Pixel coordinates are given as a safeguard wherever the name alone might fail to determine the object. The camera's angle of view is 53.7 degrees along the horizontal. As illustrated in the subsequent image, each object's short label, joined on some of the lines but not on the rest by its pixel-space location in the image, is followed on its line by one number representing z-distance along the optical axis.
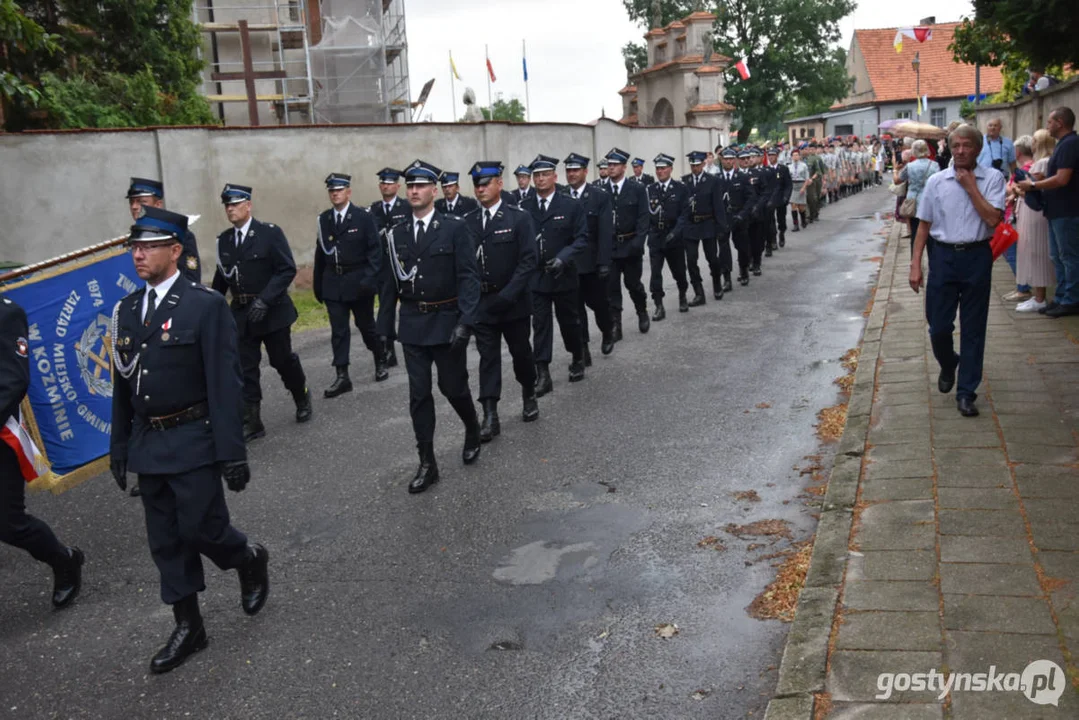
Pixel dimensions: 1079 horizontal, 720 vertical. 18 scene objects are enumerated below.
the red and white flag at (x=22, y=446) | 5.16
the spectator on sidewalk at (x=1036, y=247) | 10.63
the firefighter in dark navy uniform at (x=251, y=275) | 8.59
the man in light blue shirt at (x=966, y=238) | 7.10
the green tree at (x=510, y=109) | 91.90
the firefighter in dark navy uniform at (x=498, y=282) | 8.16
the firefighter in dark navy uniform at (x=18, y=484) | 5.14
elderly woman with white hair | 12.84
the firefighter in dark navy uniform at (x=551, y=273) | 9.47
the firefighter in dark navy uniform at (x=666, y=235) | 13.10
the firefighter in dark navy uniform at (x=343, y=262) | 10.16
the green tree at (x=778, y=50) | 66.25
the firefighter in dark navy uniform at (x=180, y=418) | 4.68
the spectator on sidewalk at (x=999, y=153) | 13.18
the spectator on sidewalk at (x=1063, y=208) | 9.70
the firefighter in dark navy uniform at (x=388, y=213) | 10.60
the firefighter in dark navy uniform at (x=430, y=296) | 7.04
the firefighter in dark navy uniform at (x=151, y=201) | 7.87
